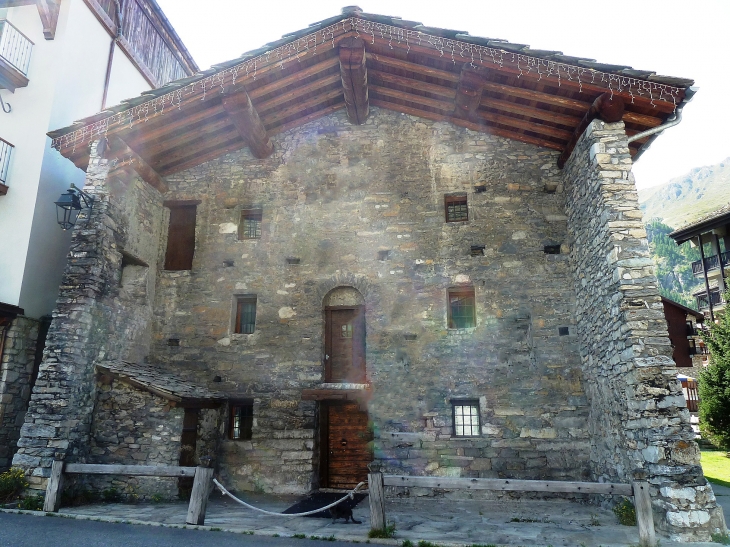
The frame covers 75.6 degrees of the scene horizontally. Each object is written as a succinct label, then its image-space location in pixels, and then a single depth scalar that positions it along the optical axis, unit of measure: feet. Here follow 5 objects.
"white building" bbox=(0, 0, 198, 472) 29.50
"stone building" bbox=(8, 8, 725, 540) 25.52
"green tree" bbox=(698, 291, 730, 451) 41.73
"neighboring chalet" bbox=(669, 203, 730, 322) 65.62
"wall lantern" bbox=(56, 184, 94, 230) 27.20
